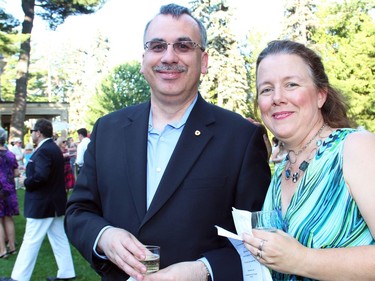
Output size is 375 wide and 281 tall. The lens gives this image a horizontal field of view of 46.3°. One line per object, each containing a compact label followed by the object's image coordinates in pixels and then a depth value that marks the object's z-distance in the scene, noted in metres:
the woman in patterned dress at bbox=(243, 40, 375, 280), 1.74
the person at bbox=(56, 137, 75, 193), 10.93
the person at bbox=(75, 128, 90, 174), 14.68
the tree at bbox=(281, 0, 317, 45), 33.00
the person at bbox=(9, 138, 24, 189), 16.02
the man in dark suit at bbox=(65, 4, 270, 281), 2.26
